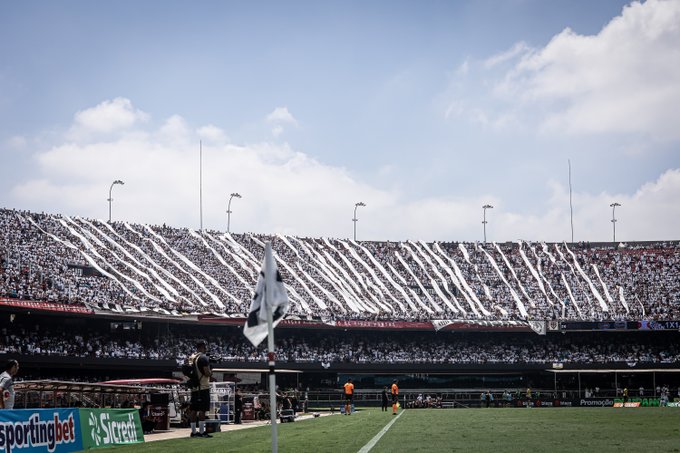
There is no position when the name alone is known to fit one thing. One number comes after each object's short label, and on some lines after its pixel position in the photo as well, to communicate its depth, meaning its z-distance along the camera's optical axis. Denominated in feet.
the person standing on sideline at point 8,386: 50.62
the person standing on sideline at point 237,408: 110.42
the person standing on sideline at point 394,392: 133.85
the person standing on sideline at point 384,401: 152.66
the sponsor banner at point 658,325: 228.22
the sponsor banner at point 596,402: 201.26
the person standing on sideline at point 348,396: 139.85
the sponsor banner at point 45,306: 162.22
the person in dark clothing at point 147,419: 88.43
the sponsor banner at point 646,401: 191.93
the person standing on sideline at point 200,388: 62.75
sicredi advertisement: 60.03
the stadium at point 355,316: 182.91
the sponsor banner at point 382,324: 221.05
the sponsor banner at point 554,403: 204.64
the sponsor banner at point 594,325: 230.27
